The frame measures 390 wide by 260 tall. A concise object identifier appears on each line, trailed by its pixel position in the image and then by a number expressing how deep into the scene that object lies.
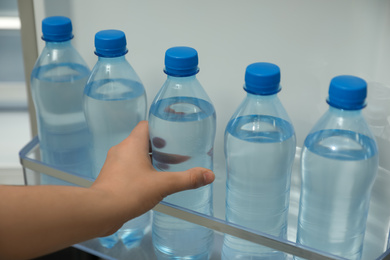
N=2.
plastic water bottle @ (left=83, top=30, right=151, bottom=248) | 0.92
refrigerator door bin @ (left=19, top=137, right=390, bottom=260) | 0.77
